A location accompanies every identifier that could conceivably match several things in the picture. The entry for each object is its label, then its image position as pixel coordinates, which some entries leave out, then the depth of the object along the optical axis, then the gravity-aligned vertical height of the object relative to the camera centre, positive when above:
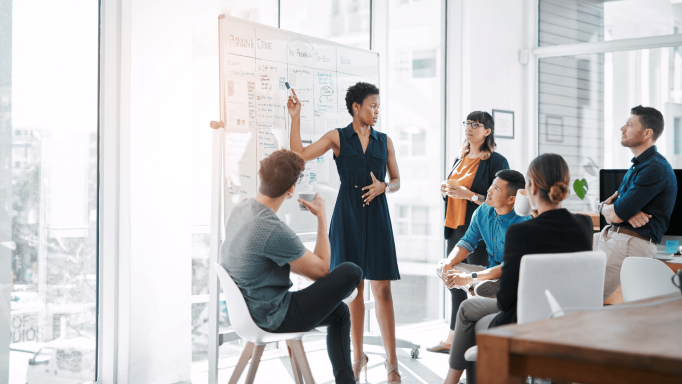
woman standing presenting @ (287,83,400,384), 2.93 -0.13
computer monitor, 3.05 -0.01
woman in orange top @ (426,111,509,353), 3.35 +0.08
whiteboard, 2.80 +0.49
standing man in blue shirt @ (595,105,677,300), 2.88 -0.05
